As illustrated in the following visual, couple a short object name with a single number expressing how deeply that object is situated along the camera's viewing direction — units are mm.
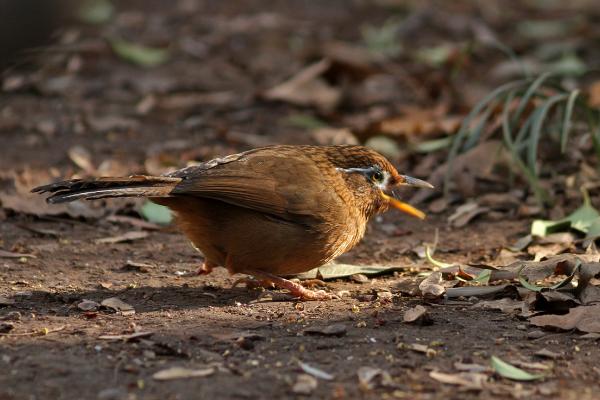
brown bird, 10805
